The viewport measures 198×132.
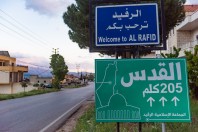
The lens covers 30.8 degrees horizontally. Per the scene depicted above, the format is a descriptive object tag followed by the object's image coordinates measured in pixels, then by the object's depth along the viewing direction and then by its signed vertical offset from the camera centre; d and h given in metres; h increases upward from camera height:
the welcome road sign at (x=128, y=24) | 5.76 +0.99
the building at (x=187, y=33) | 31.42 +5.72
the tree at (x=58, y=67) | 86.06 +4.66
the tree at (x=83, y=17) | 15.05 +3.03
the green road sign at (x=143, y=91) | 5.22 -0.08
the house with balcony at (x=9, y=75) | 71.50 +2.36
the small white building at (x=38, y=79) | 123.69 +2.70
